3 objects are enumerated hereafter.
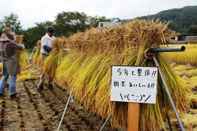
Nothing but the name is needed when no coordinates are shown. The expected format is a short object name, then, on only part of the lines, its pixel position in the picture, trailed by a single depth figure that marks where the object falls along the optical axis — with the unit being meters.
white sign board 2.42
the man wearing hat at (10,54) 5.18
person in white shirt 5.97
